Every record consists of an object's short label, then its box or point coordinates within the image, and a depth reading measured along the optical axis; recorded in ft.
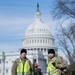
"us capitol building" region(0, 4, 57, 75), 229.12
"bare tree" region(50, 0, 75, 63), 42.22
